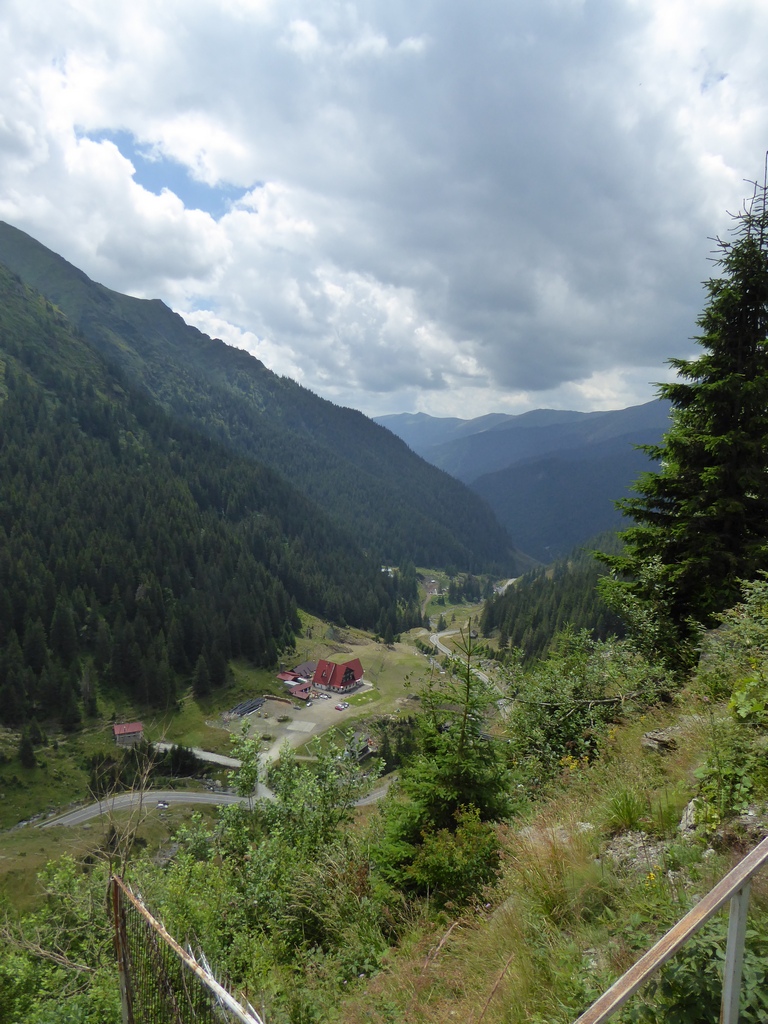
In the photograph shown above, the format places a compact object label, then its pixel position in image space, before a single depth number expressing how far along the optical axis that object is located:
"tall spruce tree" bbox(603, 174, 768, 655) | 11.82
